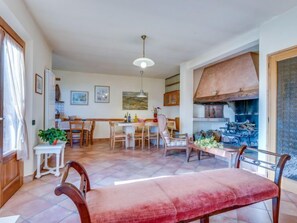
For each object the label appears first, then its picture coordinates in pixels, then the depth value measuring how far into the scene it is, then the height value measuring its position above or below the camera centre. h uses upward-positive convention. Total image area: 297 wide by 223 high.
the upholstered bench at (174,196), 1.19 -0.66
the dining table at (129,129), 5.44 -0.55
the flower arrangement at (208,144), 3.69 -0.68
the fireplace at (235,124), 4.73 -0.35
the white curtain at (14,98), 2.28 +0.18
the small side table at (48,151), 3.02 -0.68
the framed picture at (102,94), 7.24 +0.71
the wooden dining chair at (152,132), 5.71 -0.72
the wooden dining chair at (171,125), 6.12 -0.47
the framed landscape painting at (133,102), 7.62 +0.42
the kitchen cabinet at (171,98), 7.08 +0.55
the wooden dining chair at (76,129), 5.74 -0.57
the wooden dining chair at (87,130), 5.93 -0.62
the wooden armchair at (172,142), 4.46 -0.76
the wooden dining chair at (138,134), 5.47 -0.73
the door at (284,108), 2.63 +0.05
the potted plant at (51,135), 3.13 -0.42
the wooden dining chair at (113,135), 5.46 -0.71
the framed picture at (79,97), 6.91 +0.55
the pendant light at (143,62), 3.29 +0.92
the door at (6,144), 2.14 -0.41
